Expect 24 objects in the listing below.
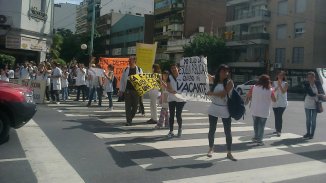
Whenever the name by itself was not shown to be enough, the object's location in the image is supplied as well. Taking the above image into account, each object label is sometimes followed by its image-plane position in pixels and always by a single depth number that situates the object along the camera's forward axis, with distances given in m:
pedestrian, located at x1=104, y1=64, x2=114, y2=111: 14.86
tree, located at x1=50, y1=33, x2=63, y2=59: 70.41
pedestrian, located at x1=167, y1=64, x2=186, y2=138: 9.94
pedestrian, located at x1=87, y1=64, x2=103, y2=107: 15.91
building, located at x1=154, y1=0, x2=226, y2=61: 74.19
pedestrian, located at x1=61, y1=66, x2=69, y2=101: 17.86
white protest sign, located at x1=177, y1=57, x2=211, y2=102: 9.32
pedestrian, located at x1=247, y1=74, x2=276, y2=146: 9.70
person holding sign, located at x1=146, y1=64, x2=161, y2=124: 12.02
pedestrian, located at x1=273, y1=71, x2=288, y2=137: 11.13
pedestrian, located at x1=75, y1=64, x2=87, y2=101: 18.14
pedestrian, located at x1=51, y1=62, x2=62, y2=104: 16.53
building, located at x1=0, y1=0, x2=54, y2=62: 29.00
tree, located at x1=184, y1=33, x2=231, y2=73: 58.34
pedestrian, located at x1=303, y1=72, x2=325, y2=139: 10.69
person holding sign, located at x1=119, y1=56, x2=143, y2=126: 11.29
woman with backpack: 7.96
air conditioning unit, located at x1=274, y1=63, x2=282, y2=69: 51.57
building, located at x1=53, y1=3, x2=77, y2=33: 130.62
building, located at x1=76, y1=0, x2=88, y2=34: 132.94
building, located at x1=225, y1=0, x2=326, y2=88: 48.66
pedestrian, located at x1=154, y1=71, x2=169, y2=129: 11.15
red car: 8.15
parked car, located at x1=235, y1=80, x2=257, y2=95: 31.23
